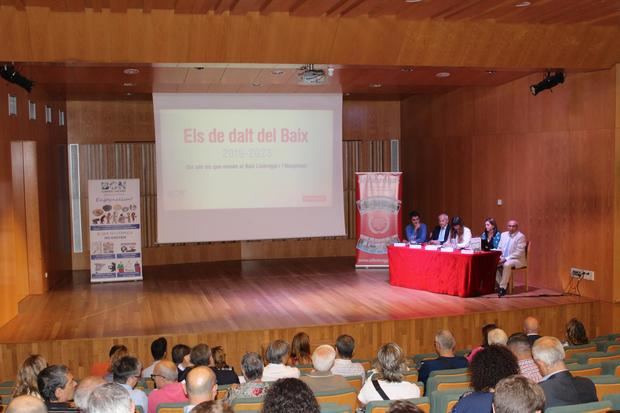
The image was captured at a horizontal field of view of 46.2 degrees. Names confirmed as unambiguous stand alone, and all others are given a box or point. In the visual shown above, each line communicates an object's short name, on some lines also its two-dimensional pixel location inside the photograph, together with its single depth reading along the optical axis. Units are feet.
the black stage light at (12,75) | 26.43
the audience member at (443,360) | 17.49
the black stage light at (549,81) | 31.48
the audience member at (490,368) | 12.03
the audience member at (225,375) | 17.29
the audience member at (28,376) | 14.66
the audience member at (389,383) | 14.65
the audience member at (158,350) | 20.12
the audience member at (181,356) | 18.78
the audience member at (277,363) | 16.81
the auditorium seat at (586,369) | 15.76
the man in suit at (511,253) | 33.09
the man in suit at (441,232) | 35.70
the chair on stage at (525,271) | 33.83
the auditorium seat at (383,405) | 12.51
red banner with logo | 41.11
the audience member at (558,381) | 12.94
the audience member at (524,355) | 15.69
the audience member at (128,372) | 15.22
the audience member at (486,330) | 19.65
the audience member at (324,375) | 15.37
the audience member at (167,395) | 14.93
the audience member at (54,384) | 13.64
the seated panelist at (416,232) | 36.94
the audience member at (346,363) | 18.10
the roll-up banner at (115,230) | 38.91
